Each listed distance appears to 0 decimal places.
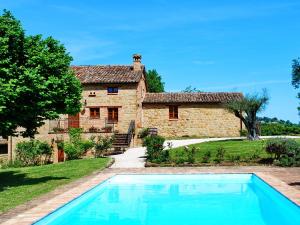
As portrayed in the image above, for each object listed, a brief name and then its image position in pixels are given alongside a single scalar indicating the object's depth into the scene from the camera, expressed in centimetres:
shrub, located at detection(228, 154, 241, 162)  1965
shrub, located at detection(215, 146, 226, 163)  1961
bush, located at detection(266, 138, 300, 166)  1836
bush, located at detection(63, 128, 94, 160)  2558
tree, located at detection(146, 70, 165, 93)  6332
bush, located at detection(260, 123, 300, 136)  3972
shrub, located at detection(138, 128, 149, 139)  3275
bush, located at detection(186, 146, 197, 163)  1969
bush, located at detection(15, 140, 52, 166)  2589
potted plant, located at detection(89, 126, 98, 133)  2903
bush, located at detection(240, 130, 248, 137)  3573
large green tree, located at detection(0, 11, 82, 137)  1244
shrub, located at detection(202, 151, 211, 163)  1977
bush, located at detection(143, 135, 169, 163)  2022
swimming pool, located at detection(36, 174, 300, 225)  988
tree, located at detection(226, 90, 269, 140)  2962
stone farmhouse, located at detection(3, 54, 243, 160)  3459
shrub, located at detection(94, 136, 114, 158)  2549
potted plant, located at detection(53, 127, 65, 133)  2902
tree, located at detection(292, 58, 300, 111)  2752
